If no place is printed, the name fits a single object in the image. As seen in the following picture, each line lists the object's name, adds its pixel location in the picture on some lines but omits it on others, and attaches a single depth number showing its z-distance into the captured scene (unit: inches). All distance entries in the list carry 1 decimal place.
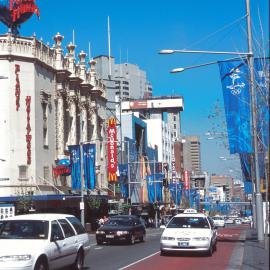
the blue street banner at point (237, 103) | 932.6
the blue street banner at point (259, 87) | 698.8
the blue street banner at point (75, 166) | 1998.0
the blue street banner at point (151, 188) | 3284.9
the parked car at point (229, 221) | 4525.1
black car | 1192.2
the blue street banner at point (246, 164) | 1416.1
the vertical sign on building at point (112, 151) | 2472.9
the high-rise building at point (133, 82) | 6865.2
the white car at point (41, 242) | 512.1
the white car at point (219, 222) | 2893.0
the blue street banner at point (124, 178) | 2866.6
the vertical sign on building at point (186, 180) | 5349.4
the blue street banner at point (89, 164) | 2050.9
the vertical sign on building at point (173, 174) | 4485.7
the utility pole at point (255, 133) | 831.1
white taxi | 855.1
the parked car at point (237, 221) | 4623.5
